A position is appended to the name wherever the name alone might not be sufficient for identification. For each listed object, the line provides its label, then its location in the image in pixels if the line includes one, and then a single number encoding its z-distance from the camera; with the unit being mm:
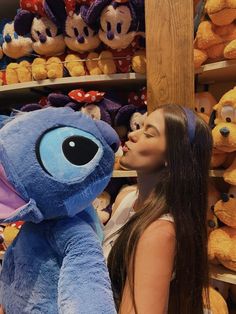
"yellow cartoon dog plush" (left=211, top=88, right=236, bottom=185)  1092
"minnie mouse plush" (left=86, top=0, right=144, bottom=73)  1216
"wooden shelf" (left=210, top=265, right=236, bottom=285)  1160
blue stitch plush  541
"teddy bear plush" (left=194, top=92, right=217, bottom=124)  1275
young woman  679
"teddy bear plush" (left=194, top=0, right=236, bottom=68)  1103
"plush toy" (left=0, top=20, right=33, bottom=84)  1438
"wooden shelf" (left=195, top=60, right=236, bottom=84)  1152
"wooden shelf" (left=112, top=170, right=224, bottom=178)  1297
